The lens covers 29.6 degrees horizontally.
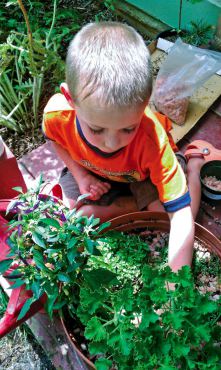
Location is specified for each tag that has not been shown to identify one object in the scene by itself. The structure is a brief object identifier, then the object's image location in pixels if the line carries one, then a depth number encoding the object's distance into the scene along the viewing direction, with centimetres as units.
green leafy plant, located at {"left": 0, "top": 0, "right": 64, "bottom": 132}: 192
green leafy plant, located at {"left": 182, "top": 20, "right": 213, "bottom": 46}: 239
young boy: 121
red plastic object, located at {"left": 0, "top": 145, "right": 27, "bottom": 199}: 160
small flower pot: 181
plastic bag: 212
